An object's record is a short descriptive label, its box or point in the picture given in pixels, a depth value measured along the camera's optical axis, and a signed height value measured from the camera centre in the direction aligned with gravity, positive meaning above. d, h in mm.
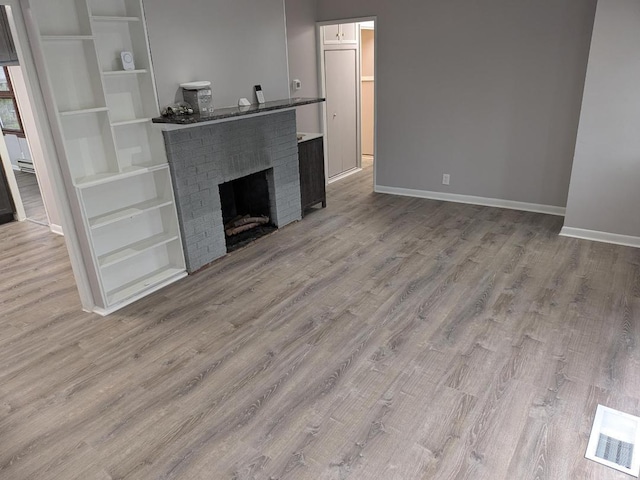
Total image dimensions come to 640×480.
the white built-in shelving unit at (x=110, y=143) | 2943 -424
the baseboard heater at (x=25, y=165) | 7527 -1266
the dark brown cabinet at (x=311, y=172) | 5012 -1066
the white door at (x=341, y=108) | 6152 -510
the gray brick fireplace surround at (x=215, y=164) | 3637 -739
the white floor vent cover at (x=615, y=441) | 1967 -1619
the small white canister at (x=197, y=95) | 3588 -141
